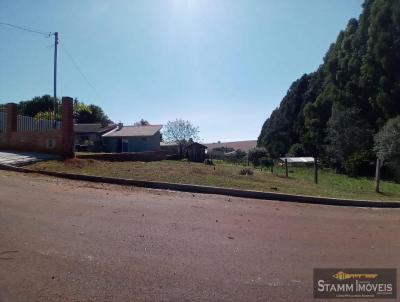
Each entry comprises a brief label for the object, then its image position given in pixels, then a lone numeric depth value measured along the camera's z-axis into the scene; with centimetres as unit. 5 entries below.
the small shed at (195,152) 4385
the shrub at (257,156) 5219
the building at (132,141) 4722
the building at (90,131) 5306
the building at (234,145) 11441
